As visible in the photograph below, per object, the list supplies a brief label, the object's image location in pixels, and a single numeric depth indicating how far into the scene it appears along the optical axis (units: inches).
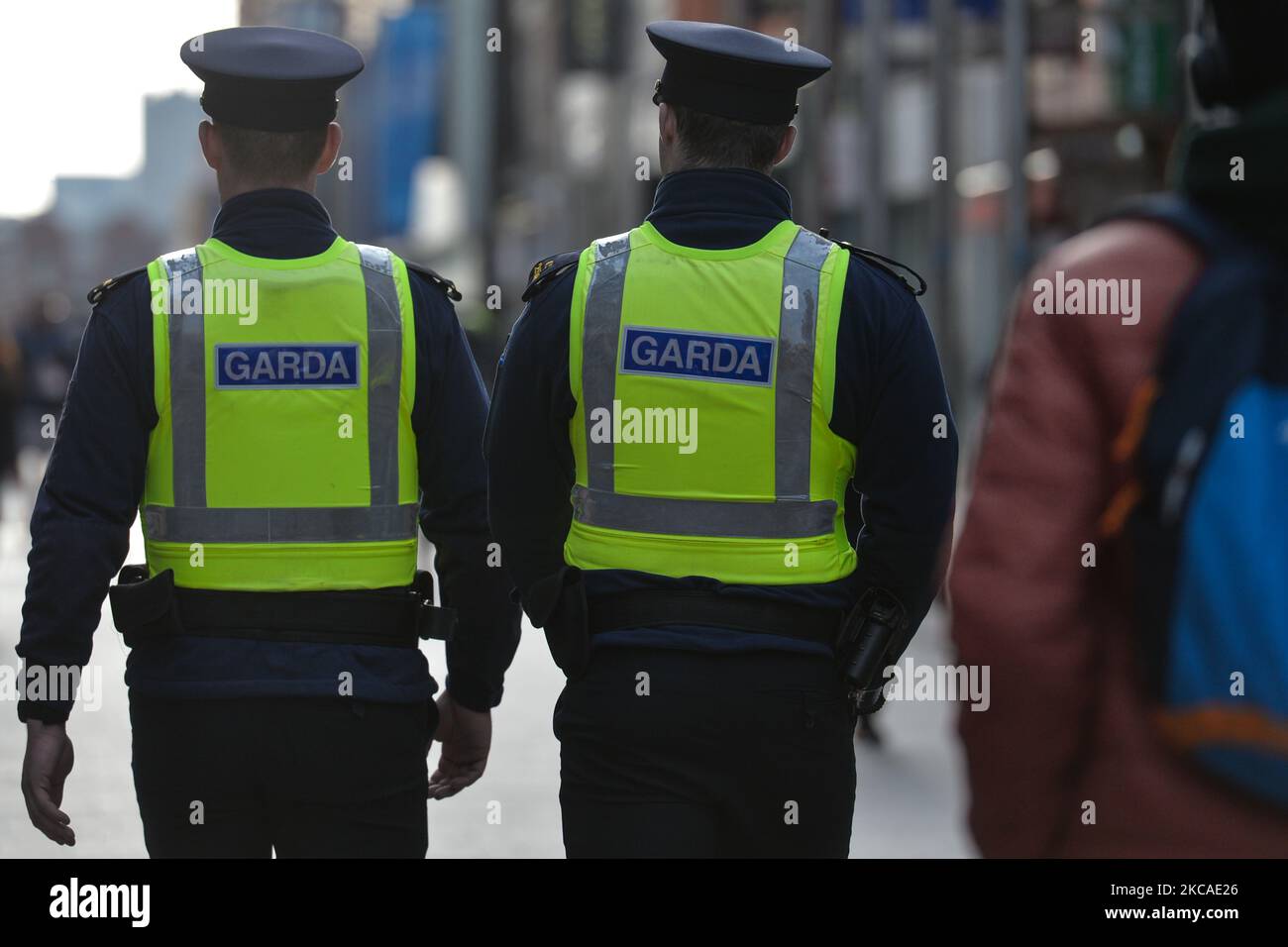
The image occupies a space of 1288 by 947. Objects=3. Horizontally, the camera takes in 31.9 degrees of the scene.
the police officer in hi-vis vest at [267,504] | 155.3
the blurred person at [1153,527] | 95.7
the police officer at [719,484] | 147.3
